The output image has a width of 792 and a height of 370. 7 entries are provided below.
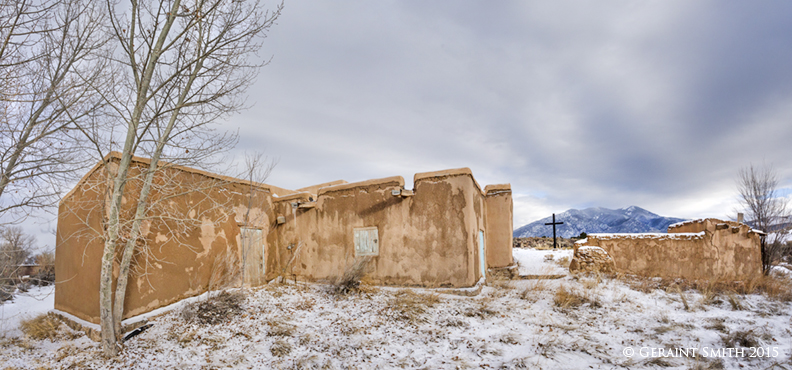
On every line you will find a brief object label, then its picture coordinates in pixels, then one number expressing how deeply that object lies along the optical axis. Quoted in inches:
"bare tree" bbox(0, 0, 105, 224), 228.8
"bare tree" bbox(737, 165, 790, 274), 649.6
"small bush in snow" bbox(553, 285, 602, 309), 306.5
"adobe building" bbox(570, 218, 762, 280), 476.1
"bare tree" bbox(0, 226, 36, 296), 234.4
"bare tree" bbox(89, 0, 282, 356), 231.0
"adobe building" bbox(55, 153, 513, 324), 290.7
